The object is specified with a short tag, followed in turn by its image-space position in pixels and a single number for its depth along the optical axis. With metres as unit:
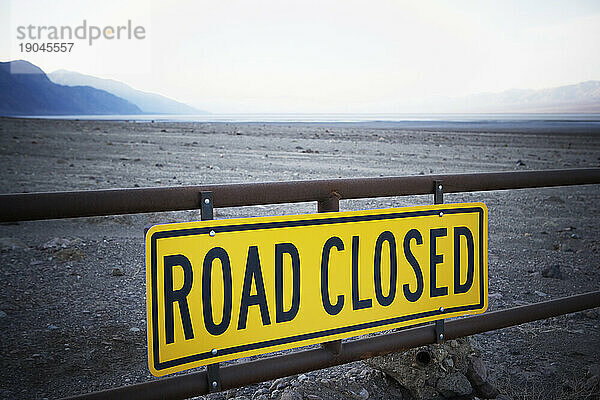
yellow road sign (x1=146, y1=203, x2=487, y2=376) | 2.12
